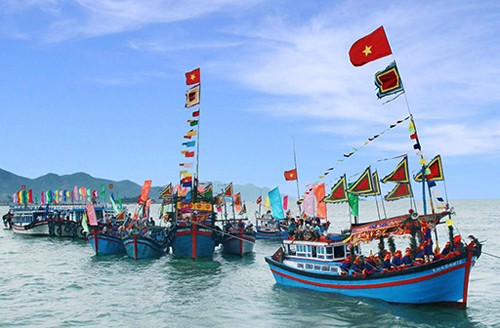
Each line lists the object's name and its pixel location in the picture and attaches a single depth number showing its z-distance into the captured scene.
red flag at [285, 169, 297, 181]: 47.44
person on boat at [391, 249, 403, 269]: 25.57
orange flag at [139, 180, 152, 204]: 51.20
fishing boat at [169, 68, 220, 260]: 44.12
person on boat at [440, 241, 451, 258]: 24.25
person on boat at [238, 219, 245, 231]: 49.08
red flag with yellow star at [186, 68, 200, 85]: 49.59
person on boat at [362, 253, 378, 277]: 26.30
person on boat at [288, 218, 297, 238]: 32.61
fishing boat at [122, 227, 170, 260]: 45.75
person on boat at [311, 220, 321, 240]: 30.75
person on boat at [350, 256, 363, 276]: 26.92
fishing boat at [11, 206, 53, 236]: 78.31
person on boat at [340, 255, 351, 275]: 27.56
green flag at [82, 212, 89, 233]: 54.43
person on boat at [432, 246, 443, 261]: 24.27
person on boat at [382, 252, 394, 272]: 25.66
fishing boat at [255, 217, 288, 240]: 68.38
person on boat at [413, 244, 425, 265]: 25.02
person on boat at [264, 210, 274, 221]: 73.69
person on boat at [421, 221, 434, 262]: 25.41
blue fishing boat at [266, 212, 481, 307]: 23.91
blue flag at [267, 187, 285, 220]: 39.28
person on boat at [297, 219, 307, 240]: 31.65
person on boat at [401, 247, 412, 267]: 25.23
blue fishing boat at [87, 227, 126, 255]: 50.50
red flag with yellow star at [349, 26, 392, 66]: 24.78
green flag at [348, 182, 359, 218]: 31.24
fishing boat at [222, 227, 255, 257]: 48.34
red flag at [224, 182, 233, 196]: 55.72
